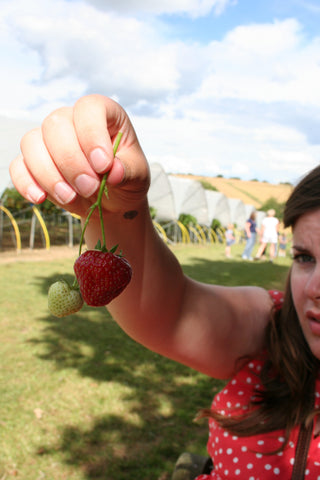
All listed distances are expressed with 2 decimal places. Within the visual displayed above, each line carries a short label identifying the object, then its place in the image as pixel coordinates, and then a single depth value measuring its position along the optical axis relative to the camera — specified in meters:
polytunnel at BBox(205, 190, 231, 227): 26.72
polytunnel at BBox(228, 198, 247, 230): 31.03
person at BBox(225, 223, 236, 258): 16.04
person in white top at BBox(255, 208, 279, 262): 14.26
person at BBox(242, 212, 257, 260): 15.07
